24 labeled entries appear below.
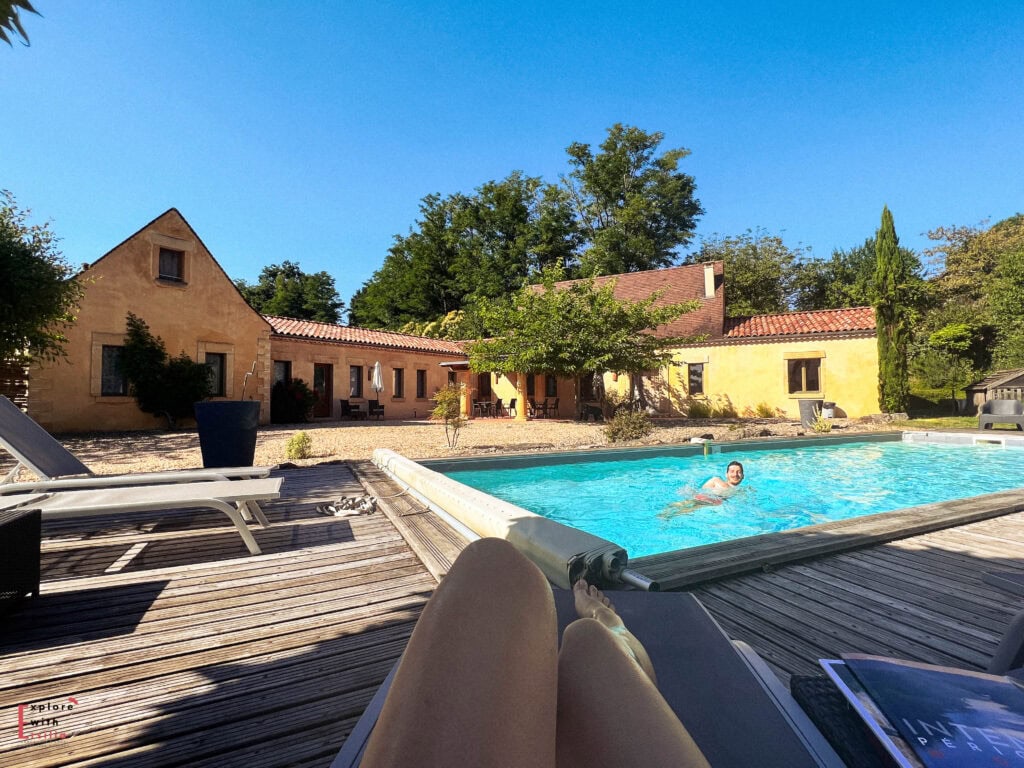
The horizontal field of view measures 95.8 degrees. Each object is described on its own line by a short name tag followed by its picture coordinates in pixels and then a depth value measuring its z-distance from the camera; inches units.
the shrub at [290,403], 597.0
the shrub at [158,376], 490.3
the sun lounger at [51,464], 141.7
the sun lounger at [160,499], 108.3
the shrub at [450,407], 348.8
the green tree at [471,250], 1170.0
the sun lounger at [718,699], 38.6
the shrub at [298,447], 306.2
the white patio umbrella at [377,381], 601.9
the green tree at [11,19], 66.3
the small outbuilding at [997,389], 600.4
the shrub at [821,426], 497.7
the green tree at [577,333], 566.9
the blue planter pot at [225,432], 208.7
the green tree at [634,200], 1135.6
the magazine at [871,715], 31.1
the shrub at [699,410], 714.8
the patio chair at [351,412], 657.6
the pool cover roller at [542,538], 92.0
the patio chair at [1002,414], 471.2
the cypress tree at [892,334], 594.2
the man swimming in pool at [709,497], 266.8
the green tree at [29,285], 348.2
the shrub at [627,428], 393.7
